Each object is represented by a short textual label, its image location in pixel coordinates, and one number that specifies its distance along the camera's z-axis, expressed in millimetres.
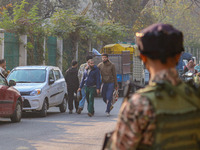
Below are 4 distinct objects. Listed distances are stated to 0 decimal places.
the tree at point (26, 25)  24203
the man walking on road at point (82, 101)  15789
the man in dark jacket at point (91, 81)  15112
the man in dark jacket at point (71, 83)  16453
